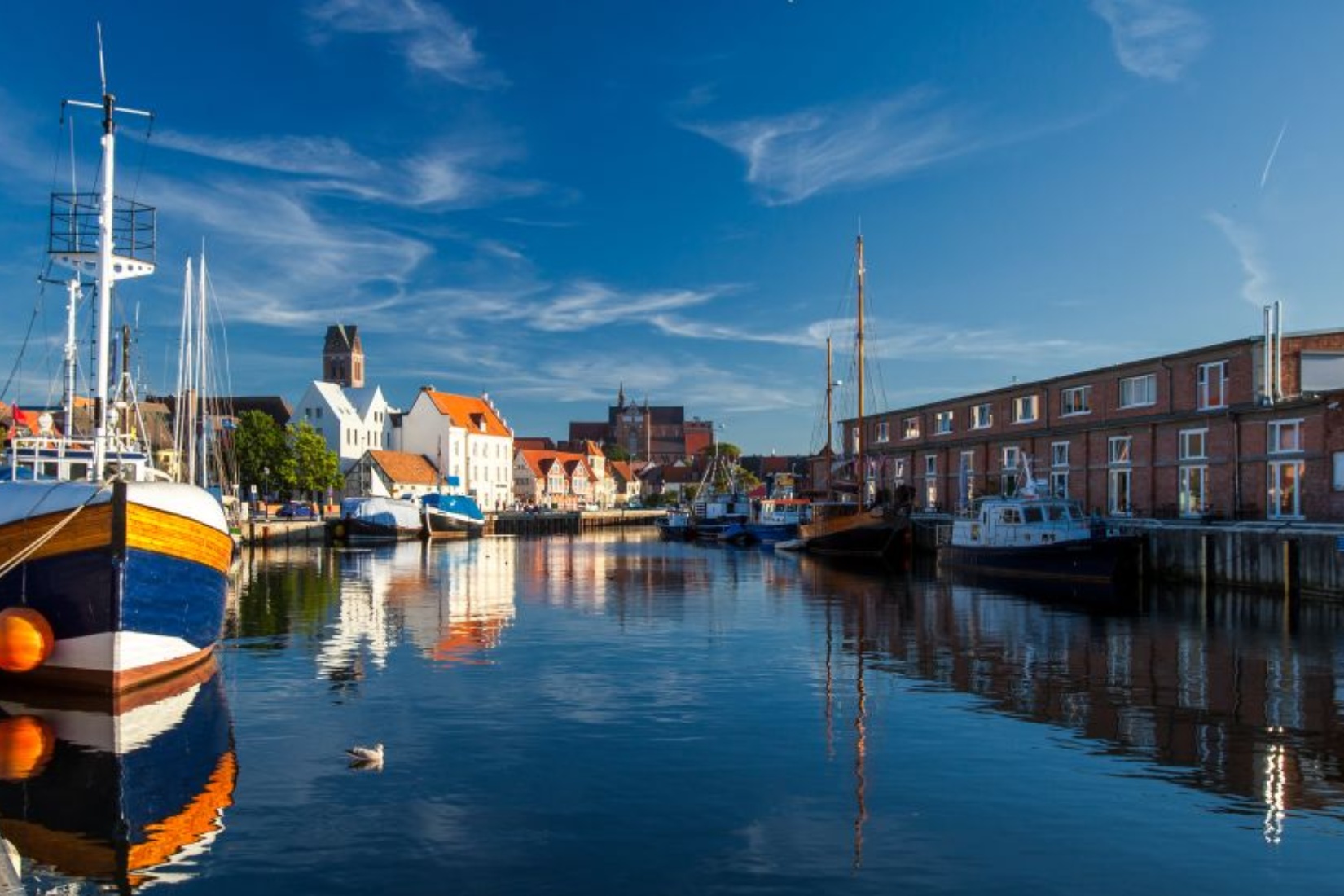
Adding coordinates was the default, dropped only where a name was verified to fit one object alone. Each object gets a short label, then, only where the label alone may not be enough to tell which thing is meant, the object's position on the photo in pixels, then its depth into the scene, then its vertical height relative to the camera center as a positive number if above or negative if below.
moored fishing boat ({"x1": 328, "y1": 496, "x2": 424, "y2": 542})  83.25 -2.69
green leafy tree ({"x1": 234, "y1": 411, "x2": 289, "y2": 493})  95.00 +3.22
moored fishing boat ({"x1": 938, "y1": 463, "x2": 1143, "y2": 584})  43.06 -2.37
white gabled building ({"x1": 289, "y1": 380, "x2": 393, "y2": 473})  116.25 +7.82
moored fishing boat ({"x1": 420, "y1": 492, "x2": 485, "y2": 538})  91.69 -2.58
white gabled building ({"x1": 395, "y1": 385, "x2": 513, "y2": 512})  128.00 +5.70
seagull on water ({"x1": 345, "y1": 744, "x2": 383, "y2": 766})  14.79 -3.74
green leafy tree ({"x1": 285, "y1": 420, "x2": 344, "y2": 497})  97.19 +2.19
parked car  89.88 -2.12
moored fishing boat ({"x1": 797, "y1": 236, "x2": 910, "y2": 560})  62.56 -2.31
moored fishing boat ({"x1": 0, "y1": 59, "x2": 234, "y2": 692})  18.22 -1.49
